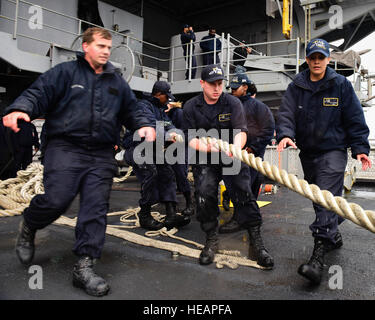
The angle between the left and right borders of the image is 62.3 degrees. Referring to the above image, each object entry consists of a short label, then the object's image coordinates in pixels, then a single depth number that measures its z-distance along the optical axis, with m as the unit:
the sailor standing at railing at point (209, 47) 9.68
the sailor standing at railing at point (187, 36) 9.84
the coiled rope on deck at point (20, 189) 4.49
